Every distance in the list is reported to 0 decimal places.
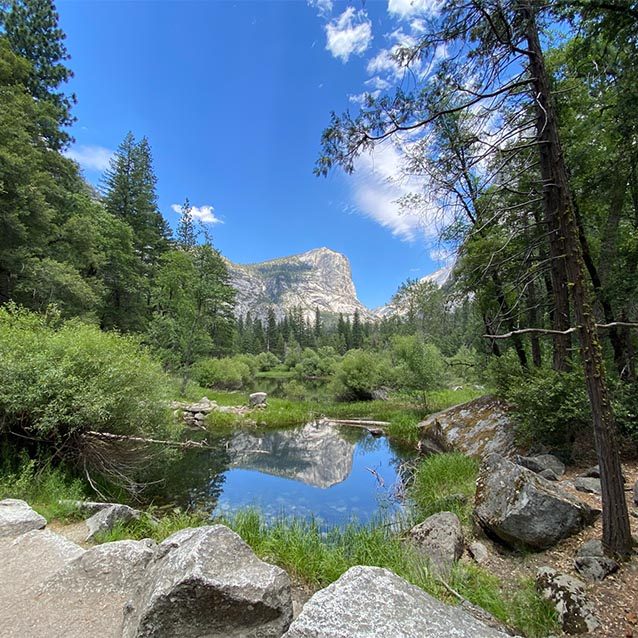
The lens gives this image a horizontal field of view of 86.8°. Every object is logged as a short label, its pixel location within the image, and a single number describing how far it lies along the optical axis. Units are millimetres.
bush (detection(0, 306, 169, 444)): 5754
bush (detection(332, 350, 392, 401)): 24453
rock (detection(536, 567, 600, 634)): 2619
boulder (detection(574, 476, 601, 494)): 4656
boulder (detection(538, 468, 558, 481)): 5387
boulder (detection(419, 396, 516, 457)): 8133
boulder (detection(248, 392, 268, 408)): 20250
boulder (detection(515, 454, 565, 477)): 5680
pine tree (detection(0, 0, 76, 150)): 18016
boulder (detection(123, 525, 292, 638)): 2049
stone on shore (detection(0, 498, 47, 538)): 3963
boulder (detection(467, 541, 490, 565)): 4109
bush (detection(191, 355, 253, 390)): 24906
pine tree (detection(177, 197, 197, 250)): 34125
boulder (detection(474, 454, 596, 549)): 3785
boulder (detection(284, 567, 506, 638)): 1489
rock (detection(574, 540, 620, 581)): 3044
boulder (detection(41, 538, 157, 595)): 2850
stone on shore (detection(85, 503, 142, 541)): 4432
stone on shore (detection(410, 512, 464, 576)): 3915
